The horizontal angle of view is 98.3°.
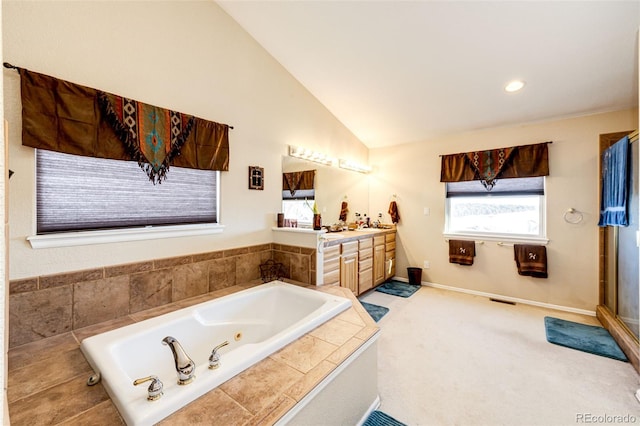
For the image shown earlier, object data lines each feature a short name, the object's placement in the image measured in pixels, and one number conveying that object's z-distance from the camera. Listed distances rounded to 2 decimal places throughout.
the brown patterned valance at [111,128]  1.62
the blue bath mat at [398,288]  3.97
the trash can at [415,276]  4.32
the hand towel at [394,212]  4.55
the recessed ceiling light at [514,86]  2.81
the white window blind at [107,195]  1.72
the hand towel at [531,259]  3.43
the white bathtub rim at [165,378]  1.11
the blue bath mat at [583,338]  2.45
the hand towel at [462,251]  3.92
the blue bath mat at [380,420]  1.72
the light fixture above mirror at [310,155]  3.29
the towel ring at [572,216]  3.28
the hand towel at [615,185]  2.49
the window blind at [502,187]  3.56
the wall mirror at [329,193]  3.35
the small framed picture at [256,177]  2.83
